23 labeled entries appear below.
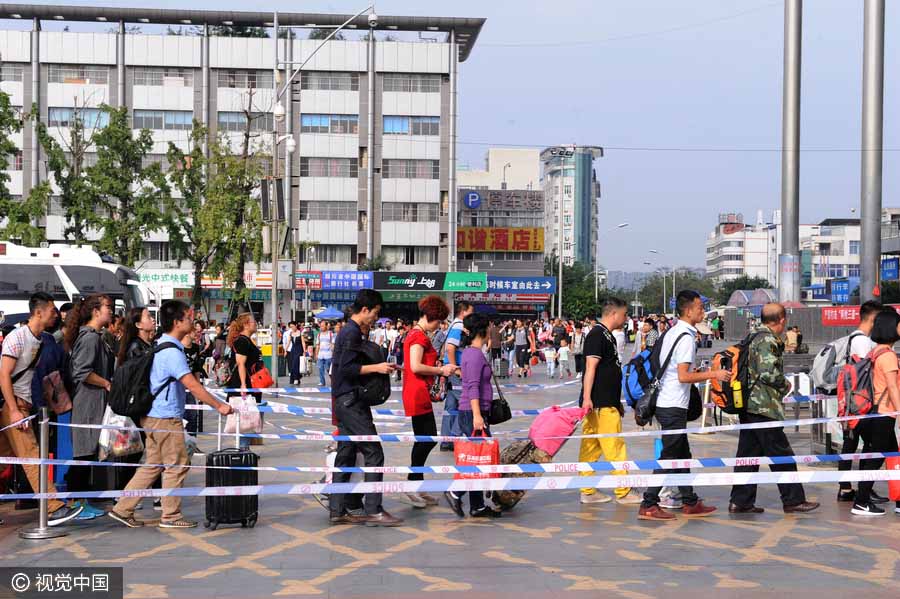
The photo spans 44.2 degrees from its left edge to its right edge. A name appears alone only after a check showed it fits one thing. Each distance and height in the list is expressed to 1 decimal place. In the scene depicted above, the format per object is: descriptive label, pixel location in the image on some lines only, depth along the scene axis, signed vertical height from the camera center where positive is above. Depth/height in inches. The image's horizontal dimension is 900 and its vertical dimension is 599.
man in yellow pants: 394.3 -37.4
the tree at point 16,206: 1510.8 +102.3
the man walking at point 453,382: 419.2 -48.9
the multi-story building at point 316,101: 2657.5 +435.5
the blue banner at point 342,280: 2635.3 +2.4
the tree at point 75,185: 1839.3 +155.2
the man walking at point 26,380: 350.6 -32.7
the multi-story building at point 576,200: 6579.7 +516.5
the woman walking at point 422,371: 374.0 -30.2
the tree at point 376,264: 2669.8 +41.2
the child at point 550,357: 1327.5 -88.9
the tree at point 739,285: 6028.5 -0.9
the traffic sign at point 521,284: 2928.2 -4.6
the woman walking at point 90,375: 373.7 -33.0
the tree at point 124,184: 1822.1 +157.3
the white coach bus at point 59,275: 1253.7 +4.0
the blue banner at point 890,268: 2701.8 +44.6
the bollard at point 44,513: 333.7 -71.9
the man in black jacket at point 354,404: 359.9 -40.0
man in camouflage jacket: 370.0 -39.9
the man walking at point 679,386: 364.5 -33.9
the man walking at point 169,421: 346.9 -44.4
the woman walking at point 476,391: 371.9 -37.2
